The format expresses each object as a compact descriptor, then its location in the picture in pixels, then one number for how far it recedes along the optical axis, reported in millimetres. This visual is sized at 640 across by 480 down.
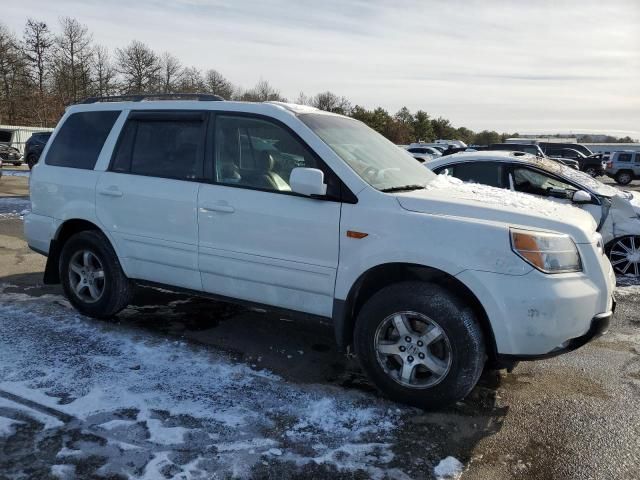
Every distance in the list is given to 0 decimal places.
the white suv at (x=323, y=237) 3221
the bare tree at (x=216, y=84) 57397
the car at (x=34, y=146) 21933
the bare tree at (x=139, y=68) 55812
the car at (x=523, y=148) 19703
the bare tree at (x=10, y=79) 45469
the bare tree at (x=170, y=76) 58906
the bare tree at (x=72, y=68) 50781
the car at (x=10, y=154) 23856
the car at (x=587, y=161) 30938
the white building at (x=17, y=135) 24906
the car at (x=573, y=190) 6703
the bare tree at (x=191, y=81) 57619
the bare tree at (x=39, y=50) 50781
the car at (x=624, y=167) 27344
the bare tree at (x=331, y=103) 63519
